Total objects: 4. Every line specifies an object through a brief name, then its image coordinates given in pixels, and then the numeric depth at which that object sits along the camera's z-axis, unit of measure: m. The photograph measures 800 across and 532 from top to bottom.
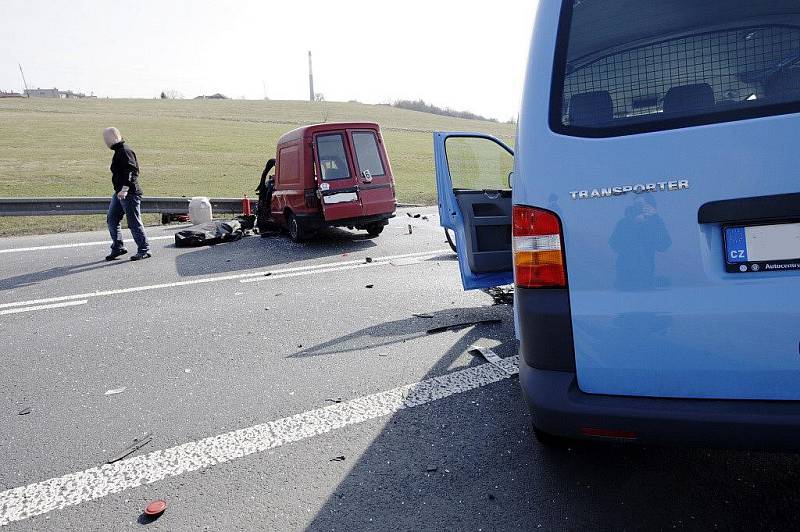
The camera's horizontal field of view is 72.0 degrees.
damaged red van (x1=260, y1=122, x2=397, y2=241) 8.92
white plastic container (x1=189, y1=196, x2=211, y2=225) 11.32
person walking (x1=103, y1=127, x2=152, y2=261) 7.75
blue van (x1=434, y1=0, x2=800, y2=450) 1.71
